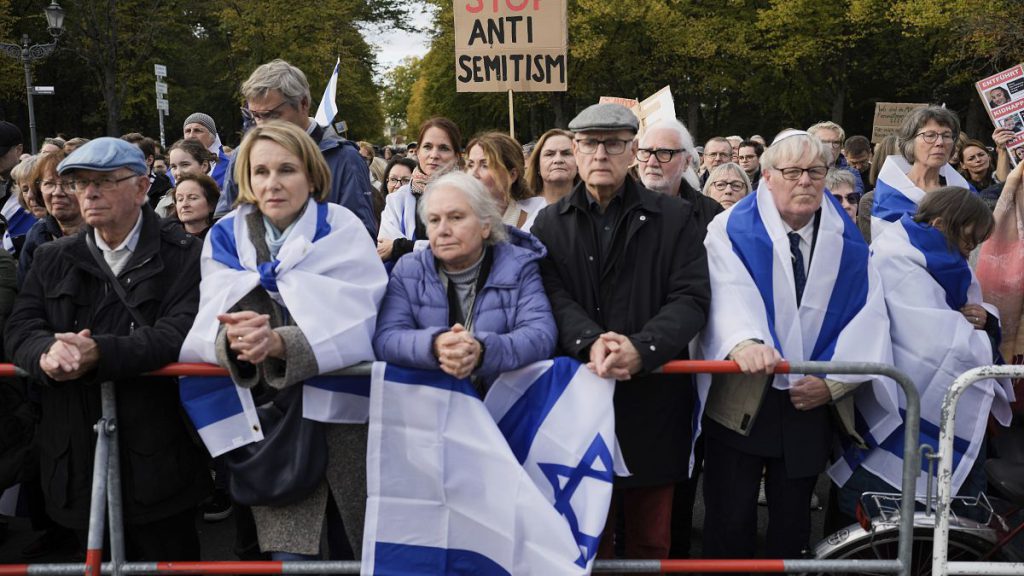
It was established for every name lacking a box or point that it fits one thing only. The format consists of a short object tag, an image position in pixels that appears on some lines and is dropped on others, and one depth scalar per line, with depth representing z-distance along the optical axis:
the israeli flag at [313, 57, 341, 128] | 5.00
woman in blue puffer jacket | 3.04
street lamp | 20.05
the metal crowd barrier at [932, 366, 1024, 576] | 3.00
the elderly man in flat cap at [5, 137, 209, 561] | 3.20
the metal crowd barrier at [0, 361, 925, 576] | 2.98
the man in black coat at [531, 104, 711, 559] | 3.36
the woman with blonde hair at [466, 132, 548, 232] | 4.73
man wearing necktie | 3.36
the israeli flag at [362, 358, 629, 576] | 3.02
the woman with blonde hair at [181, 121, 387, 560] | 2.97
